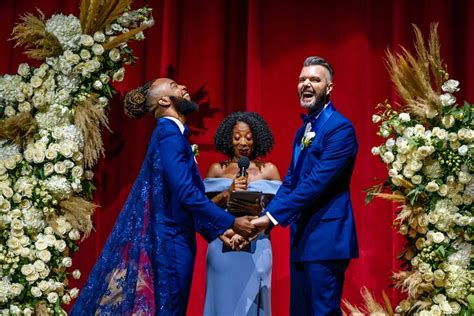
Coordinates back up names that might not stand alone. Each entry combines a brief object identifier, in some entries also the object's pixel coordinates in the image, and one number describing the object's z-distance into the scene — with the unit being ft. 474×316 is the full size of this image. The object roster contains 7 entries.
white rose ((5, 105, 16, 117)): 14.66
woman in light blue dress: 15.05
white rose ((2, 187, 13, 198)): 13.98
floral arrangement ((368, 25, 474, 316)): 12.42
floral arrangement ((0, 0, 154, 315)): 14.05
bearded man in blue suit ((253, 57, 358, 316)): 11.80
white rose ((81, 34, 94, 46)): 14.71
